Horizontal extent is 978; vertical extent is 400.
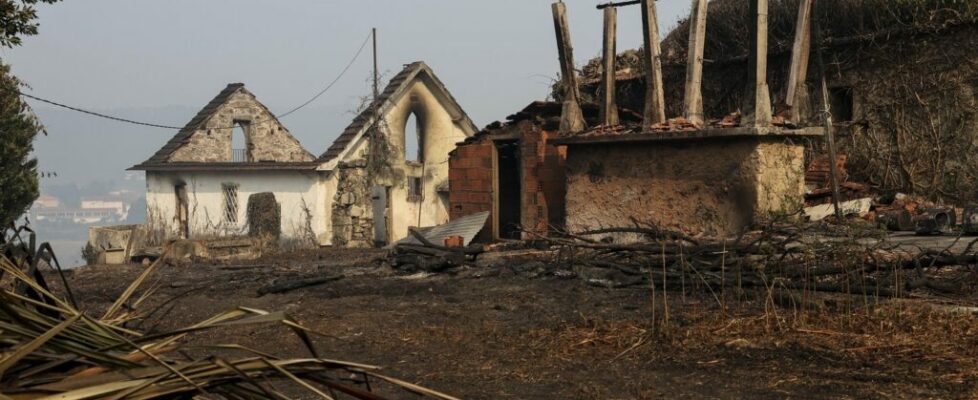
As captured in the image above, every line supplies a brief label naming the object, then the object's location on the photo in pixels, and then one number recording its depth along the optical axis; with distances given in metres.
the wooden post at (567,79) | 14.33
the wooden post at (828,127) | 12.19
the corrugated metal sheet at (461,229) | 14.73
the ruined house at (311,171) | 27.97
